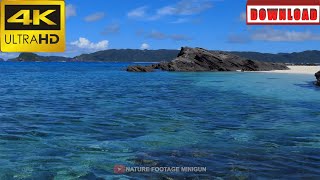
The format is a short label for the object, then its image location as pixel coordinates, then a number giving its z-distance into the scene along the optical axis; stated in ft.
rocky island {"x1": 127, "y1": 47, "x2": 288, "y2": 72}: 313.12
